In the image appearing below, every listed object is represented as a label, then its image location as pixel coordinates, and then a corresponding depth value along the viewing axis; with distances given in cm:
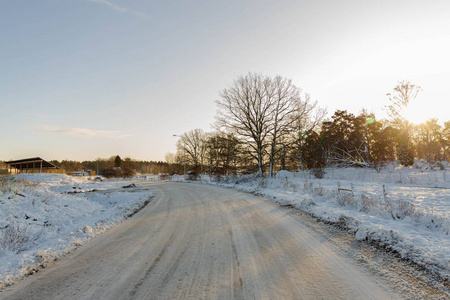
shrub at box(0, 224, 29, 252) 538
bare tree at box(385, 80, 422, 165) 3190
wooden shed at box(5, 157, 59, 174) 3891
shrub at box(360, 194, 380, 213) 853
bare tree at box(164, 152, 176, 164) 10606
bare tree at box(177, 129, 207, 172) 6172
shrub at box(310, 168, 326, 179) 2700
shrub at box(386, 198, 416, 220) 739
